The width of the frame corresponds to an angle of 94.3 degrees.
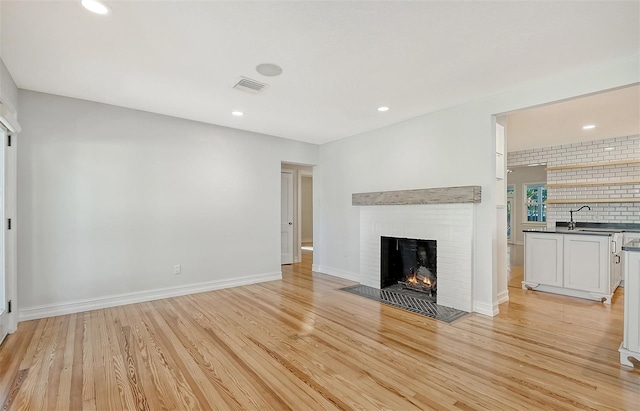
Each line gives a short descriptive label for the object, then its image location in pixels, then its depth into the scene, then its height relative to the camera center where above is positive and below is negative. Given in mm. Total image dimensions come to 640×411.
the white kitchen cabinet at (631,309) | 2303 -853
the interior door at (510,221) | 9664 -647
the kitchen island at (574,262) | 3986 -880
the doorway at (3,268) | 2871 -638
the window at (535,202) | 9195 -27
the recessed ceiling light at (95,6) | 1904 +1284
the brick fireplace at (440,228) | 3604 -367
